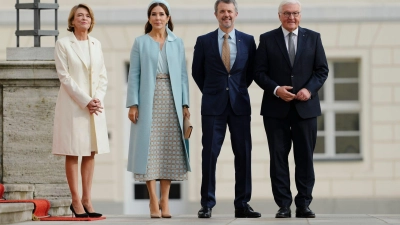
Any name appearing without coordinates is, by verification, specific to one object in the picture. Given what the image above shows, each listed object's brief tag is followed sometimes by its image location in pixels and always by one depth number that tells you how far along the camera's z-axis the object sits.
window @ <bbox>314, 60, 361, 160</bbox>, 33.44
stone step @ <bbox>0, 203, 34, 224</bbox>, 17.73
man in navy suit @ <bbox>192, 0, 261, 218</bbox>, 19.36
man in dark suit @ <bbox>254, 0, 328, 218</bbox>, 19.08
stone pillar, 20.55
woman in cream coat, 18.69
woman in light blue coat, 19.34
